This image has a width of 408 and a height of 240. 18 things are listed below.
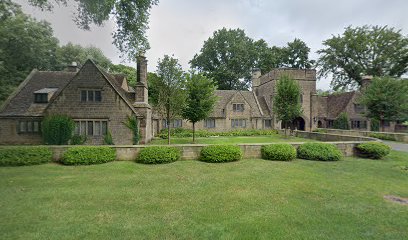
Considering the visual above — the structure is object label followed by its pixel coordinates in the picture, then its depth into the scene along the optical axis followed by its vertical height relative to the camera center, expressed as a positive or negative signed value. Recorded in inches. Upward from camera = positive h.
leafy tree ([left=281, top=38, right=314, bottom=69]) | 2383.1 +771.3
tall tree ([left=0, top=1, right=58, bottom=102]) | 1166.3 +447.4
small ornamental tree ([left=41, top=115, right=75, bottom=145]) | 746.8 -36.1
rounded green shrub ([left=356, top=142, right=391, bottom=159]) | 576.4 -87.5
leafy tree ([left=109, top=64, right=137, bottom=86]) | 1867.6 +491.3
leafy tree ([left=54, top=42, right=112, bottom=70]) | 1611.8 +546.1
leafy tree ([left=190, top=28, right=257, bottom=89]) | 2204.6 +708.5
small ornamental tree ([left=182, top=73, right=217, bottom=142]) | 839.7 +95.4
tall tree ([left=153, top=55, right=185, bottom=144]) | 802.2 +141.1
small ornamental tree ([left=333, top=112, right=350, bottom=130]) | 1438.2 -20.0
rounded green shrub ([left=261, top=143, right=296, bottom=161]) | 553.0 -89.1
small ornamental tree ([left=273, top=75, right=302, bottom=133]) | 1120.8 +109.7
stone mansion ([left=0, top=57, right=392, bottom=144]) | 784.3 +61.7
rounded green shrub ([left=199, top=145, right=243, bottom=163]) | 525.7 -89.1
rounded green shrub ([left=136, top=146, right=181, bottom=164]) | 513.5 -89.5
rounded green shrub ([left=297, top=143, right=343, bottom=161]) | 561.6 -90.9
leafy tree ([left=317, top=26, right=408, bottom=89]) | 1612.9 +552.8
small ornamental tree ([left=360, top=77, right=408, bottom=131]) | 1072.7 +107.6
